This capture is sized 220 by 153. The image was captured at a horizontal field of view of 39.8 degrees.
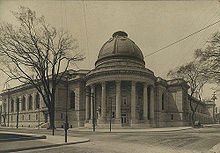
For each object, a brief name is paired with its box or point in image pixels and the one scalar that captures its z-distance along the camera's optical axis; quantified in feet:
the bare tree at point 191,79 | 147.64
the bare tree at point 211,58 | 65.03
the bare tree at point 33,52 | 90.89
